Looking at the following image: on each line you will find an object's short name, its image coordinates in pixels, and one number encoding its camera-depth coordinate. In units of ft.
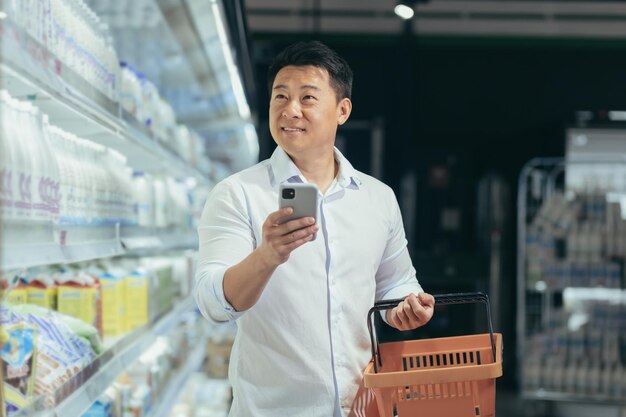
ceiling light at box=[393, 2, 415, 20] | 14.94
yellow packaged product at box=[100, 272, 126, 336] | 10.07
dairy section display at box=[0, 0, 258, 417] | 6.18
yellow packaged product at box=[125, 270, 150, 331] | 10.84
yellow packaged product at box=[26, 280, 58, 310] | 8.60
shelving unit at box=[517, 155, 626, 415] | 22.74
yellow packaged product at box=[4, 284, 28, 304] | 7.90
